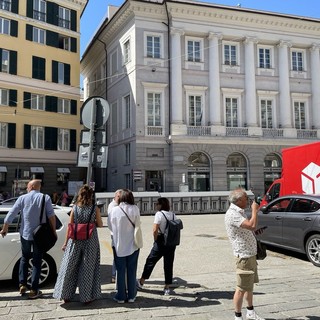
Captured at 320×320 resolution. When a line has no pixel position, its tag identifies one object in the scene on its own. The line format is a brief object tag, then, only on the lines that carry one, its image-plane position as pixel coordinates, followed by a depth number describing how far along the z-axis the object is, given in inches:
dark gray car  295.6
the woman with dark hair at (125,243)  189.1
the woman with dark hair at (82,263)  184.7
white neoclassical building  985.3
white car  219.3
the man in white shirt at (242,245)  161.1
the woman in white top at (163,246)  210.5
